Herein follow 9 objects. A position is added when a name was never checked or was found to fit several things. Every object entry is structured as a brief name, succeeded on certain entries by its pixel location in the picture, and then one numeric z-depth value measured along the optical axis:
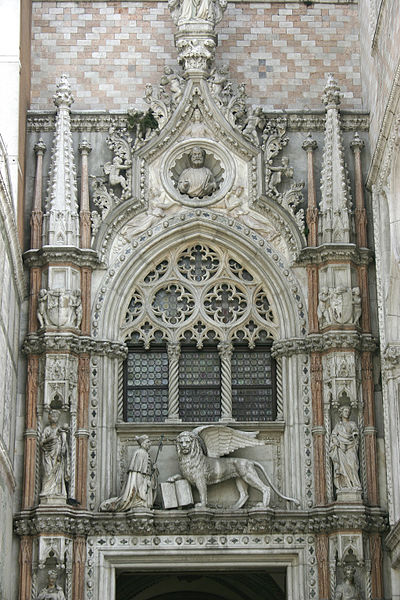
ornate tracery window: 25.33
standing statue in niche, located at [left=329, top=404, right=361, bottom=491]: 24.12
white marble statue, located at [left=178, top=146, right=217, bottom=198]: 26.08
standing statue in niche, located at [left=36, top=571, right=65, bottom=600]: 23.42
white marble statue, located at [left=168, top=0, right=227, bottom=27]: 26.48
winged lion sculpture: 24.28
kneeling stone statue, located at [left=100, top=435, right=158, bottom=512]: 24.12
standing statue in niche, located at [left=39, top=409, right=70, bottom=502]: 24.02
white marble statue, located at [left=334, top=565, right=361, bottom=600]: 23.53
